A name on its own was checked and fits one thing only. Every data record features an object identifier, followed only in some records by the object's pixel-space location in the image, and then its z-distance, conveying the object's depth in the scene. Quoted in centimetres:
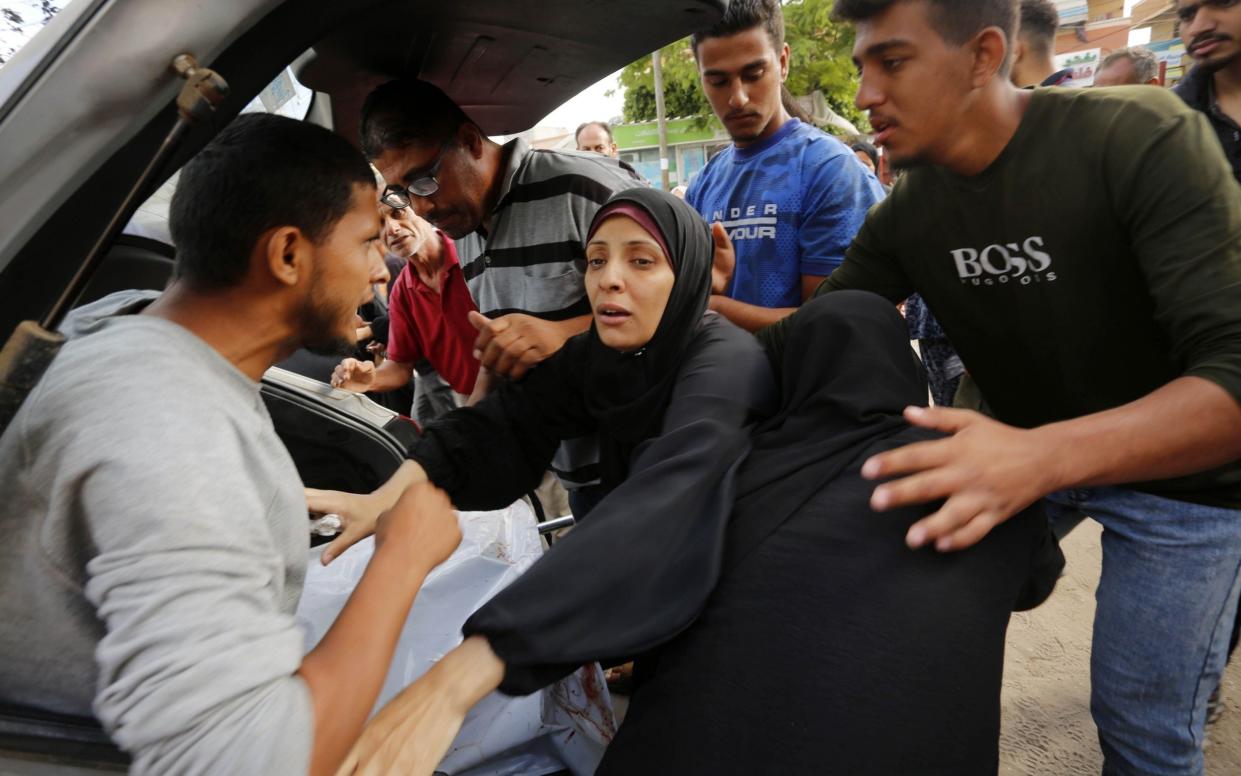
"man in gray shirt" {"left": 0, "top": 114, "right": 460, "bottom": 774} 83
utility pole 1508
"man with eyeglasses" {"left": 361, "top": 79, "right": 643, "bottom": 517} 194
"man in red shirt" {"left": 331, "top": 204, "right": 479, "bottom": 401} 280
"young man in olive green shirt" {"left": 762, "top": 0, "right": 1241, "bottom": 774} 121
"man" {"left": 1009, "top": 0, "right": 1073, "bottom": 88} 341
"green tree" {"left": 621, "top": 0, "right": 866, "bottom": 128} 1514
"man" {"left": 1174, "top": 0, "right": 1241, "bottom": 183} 239
